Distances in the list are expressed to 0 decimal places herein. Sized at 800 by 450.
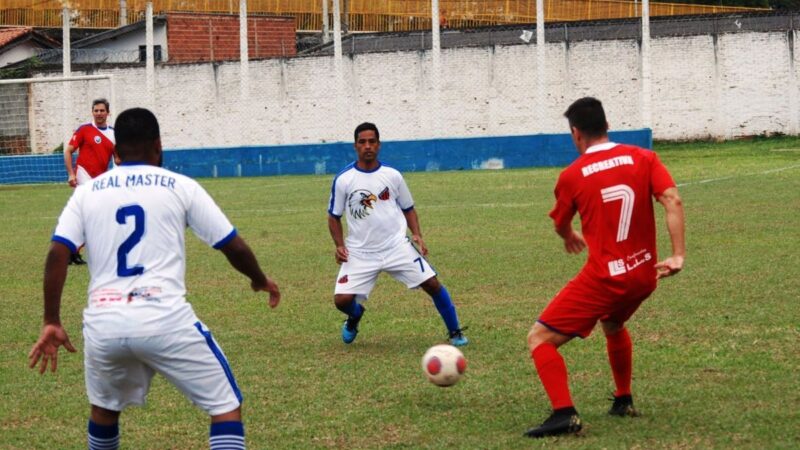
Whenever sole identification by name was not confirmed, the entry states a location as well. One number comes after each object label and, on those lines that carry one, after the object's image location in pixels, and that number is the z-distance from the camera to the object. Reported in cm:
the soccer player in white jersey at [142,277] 1043
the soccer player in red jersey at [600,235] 1310
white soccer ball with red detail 1441
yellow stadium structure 9651
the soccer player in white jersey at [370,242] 1963
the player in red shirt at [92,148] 3351
